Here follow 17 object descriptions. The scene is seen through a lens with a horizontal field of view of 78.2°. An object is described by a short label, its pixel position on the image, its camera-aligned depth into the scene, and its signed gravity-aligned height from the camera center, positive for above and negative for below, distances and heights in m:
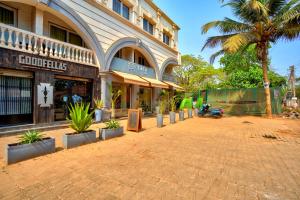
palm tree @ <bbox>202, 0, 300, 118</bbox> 11.98 +5.47
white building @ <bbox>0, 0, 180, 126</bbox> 7.35 +2.29
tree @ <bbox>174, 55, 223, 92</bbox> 35.38 +5.84
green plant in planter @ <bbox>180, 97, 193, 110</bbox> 15.24 -0.08
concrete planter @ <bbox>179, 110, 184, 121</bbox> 12.71 -0.89
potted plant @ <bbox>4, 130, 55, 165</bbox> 4.09 -1.08
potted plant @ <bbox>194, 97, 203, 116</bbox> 16.35 -0.27
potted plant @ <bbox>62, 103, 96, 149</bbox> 5.48 -0.87
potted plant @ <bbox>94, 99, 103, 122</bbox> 10.23 -0.42
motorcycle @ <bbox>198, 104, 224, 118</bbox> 15.03 -0.82
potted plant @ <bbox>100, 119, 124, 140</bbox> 6.49 -1.04
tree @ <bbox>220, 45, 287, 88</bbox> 21.89 +3.74
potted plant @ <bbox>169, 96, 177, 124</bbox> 11.14 -0.90
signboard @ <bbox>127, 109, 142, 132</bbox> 8.16 -0.79
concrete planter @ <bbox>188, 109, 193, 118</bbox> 14.61 -0.79
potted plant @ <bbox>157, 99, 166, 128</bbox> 9.66 -0.94
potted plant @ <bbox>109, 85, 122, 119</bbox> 11.42 +0.43
